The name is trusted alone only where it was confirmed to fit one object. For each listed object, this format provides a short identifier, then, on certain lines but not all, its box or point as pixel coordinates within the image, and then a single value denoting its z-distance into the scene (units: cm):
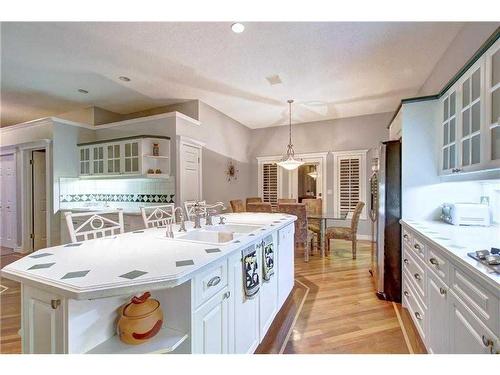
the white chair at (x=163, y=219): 228
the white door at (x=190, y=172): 416
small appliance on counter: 212
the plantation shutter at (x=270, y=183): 644
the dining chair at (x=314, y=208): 476
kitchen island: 97
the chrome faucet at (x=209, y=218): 227
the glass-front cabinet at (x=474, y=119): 150
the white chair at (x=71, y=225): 168
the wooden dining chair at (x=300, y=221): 384
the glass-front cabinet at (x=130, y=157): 396
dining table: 409
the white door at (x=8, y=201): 482
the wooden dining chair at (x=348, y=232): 403
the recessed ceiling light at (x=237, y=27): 235
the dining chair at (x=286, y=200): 527
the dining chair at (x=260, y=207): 401
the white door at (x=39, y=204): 473
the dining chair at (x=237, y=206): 482
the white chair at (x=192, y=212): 241
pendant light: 450
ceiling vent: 354
